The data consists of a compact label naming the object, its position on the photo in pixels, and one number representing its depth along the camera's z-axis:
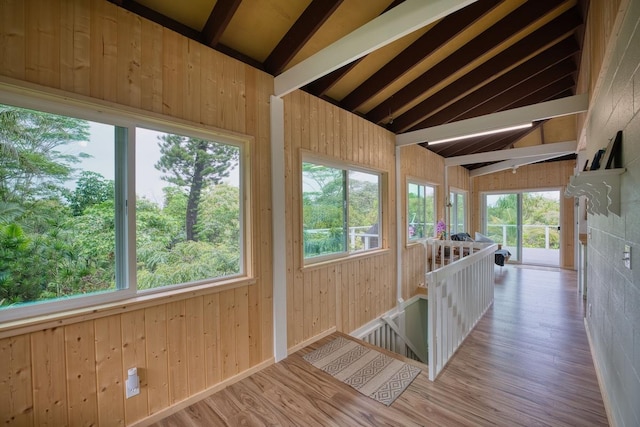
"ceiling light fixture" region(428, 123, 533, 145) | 3.33
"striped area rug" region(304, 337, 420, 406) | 2.17
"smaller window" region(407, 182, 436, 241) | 4.97
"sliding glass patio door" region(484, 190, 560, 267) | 7.03
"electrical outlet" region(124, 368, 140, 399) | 1.76
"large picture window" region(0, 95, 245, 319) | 1.48
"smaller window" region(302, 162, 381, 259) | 3.09
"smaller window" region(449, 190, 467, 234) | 7.03
